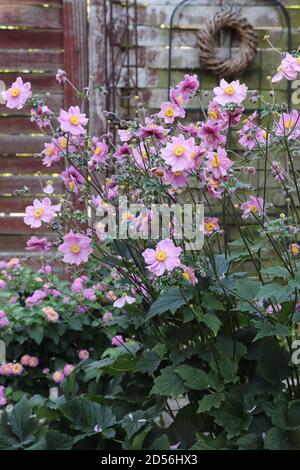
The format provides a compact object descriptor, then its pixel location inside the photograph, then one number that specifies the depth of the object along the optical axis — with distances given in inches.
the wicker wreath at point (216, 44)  131.0
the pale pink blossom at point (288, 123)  56.7
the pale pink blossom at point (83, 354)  90.0
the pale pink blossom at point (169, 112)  59.2
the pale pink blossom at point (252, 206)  62.8
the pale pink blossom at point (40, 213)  58.2
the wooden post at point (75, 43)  130.6
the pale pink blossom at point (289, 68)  53.9
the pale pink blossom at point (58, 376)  88.1
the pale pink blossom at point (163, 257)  52.2
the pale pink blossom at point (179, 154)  52.9
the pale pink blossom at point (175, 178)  55.2
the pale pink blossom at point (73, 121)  58.7
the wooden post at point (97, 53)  131.0
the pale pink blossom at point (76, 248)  58.1
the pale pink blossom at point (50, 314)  88.4
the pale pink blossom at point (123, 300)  58.9
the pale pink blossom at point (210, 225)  59.2
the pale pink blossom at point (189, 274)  53.4
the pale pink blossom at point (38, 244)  62.1
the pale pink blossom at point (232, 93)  55.2
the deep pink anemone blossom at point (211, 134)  56.7
